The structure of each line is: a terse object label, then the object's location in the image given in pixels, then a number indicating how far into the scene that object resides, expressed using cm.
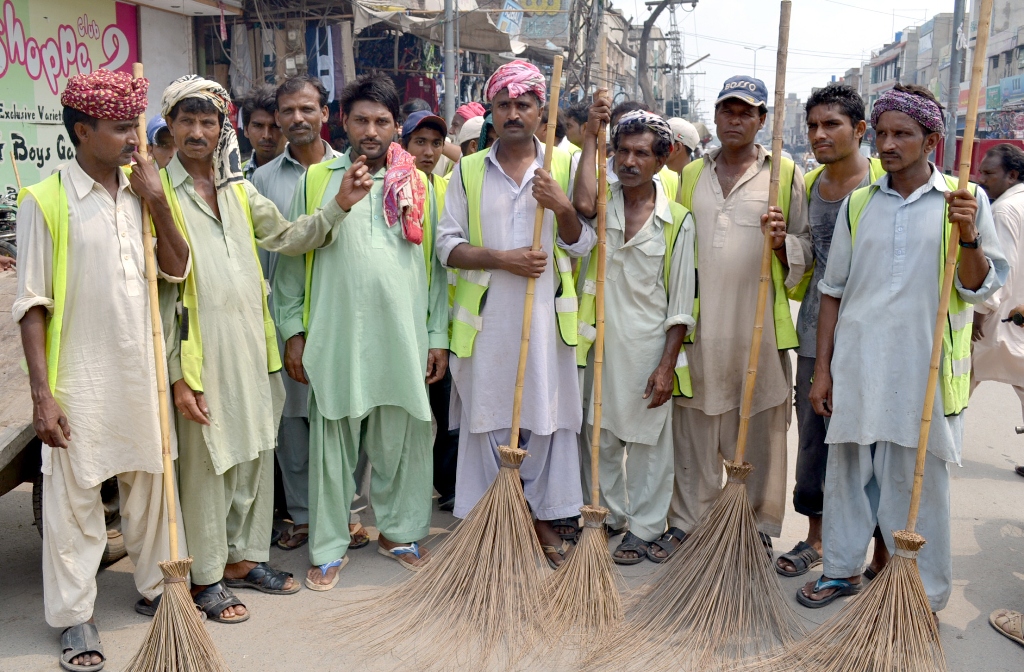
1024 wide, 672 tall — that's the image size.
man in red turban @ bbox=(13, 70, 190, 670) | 291
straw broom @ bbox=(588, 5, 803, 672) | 316
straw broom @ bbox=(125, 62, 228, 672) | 278
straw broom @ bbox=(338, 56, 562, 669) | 322
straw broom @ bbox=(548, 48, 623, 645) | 331
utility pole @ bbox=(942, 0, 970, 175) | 1459
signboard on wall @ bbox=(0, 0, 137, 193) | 886
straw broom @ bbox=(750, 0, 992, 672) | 290
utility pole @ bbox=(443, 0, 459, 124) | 1355
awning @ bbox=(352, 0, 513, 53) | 1195
